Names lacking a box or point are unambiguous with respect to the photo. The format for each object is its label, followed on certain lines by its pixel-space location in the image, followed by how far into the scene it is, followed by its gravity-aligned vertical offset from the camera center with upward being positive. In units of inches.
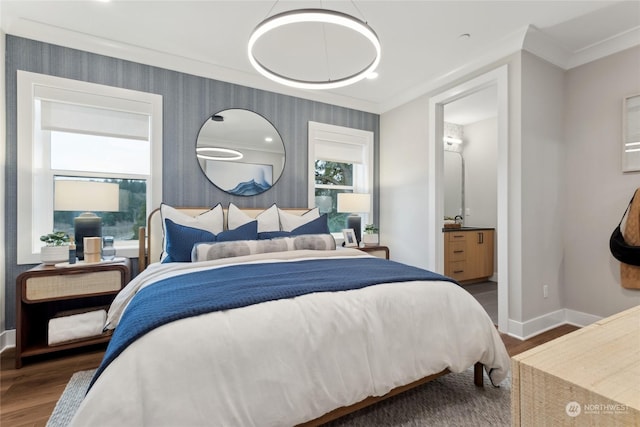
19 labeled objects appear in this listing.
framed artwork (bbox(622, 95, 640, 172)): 101.3 +28.8
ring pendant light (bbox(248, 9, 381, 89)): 65.6 +45.1
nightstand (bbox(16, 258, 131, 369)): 84.7 -24.1
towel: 87.9 -35.2
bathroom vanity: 171.5 -24.3
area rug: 61.6 -44.1
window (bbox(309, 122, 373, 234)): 153.7 +27.4
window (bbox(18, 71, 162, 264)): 97.2 +23.8
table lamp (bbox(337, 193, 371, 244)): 147.3 +5.1
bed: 40.4 -22.0
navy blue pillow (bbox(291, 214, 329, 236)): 116.0 -5.7
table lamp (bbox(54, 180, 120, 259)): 90.4 +3.9
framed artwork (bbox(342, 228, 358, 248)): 146.3 -12.2
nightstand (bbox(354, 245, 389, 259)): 141.9 -18.0
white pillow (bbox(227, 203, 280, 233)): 116.2 -2.1
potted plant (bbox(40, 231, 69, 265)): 91.0 -11.2
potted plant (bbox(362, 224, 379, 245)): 151.1 -11.4
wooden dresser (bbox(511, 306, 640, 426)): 16.1 -10.0
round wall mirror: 127.0 +28.5
